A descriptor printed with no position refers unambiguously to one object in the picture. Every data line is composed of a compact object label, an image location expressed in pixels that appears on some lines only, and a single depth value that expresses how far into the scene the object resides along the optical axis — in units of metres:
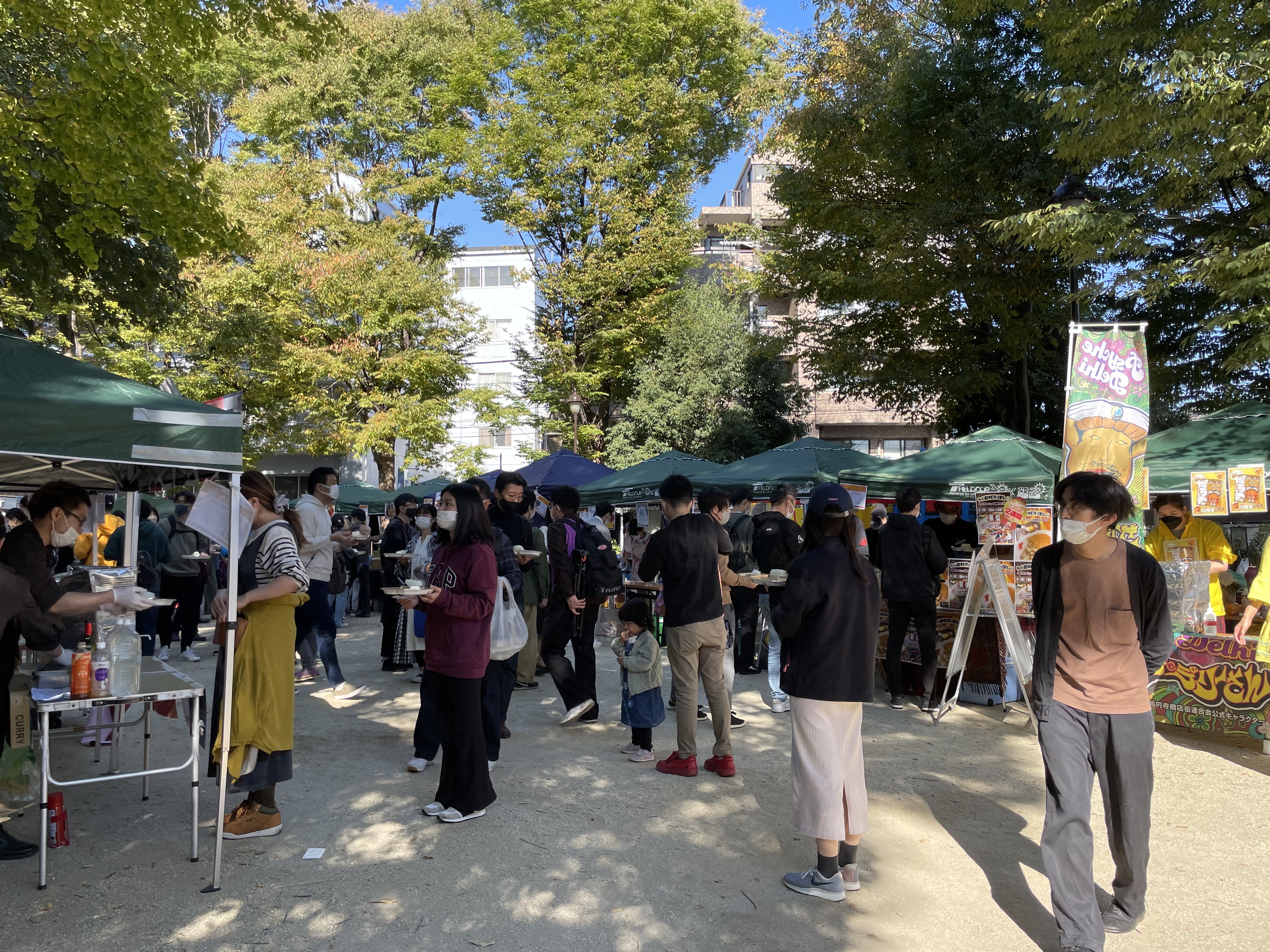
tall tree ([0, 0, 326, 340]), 7.79
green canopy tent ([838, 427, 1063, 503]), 9.81
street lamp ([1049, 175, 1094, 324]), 10.00
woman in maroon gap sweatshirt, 5.14
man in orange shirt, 3.72
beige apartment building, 33.16
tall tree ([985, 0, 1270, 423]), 9.25
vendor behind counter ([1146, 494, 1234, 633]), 8.08
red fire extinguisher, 4.71
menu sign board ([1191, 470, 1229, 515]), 7.84
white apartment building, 39.88
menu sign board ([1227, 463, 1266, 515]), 7.63
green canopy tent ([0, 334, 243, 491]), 3.83
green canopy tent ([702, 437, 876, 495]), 13.33
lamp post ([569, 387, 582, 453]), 28.72
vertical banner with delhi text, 7.48
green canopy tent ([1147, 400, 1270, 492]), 9.52
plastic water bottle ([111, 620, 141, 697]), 4.54
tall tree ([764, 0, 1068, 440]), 15.29
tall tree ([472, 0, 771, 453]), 27.25
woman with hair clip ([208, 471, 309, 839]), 4.82
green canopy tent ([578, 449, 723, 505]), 15.30
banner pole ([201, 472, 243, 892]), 4.31
